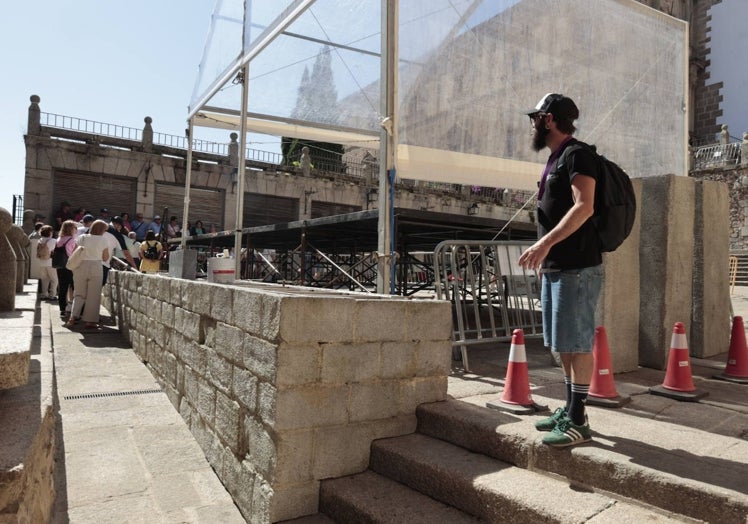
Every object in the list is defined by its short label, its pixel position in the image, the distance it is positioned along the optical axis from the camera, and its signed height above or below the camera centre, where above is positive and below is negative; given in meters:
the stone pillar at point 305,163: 25.86 +5.67
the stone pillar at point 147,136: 22.14 +5.82
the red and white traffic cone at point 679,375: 3.78 -0.68
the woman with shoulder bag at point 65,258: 9.40 +0.18
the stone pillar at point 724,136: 28.57 +8.49
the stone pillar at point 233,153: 24.02 +5.67
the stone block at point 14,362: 2.02 -0.39
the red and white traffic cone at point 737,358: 4.46 -0.64
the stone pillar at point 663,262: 4.88 +0.22
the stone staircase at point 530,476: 2.16 -0.98
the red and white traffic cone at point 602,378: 3.59 -0.68
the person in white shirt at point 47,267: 10.12 +0.00
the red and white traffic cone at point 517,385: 3.42 -0.72
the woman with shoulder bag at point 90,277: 8.40 -0.14
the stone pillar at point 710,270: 5.38 +0.16
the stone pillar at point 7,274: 3.43 -0.06
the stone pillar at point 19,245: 5.05 +0.23
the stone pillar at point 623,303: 4.65 -0.19
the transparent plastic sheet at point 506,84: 4.90 +2.34
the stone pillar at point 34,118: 19.80 +5.79
